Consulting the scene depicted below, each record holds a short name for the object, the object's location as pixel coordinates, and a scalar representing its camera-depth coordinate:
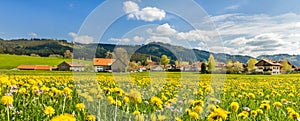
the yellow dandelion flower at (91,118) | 2.34
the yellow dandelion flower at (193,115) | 2.46
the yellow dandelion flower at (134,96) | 2.86
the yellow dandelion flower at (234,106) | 2.74
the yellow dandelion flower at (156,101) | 2.83
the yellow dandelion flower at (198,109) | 2.64
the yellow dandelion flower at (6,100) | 2.20
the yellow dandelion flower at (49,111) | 2.22
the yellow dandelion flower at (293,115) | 2.73
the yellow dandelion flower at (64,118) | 1.47
